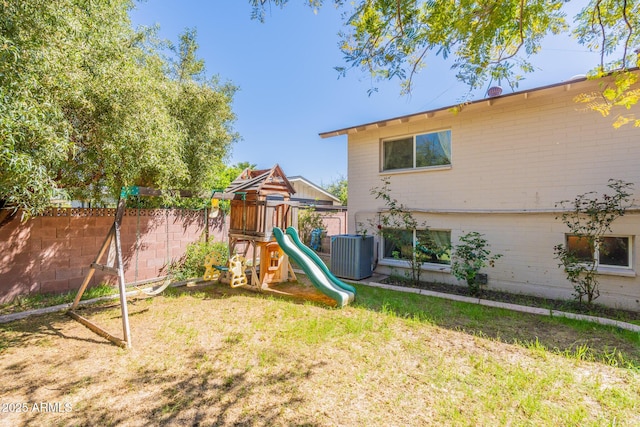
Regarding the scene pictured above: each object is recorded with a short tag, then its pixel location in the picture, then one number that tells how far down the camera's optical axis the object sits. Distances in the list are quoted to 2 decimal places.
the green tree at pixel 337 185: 35.18
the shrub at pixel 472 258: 5.95
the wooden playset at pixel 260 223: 6.56
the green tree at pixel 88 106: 3.06
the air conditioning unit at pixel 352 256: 7.46
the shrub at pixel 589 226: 5.00
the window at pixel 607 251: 5.18
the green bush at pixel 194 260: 7.31
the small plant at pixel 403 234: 6.99
